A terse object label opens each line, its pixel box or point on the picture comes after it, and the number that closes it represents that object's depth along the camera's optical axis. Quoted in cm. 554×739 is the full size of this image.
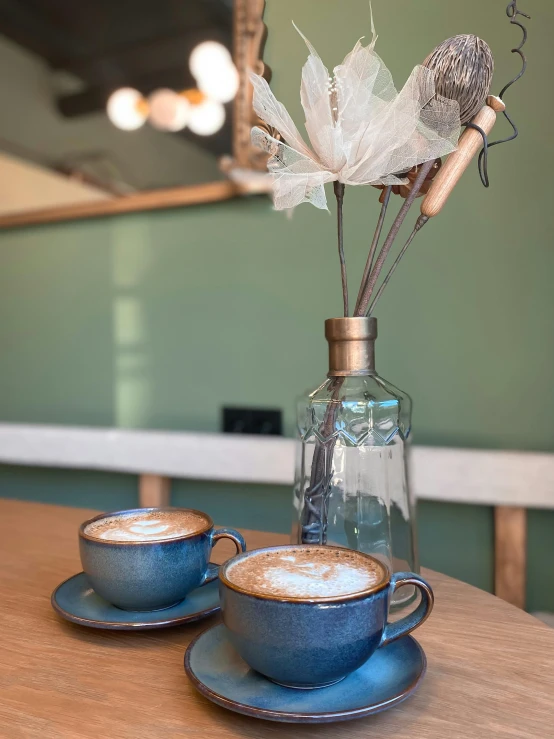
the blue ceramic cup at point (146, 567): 50
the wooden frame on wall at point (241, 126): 126
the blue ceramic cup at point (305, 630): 38
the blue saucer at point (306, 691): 39
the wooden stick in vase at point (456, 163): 57
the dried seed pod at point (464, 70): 57
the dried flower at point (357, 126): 57
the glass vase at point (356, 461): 60
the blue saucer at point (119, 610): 52
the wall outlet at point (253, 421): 128
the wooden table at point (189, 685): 41
